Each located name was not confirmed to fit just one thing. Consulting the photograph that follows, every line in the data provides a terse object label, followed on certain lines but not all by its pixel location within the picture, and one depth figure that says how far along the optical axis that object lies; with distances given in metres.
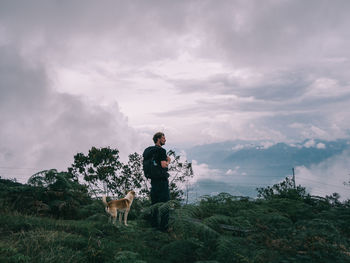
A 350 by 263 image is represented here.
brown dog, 7.02
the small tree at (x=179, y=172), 18.44
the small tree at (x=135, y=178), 17.50
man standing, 6.87
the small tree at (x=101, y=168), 17.62
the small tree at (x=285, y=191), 9.55
